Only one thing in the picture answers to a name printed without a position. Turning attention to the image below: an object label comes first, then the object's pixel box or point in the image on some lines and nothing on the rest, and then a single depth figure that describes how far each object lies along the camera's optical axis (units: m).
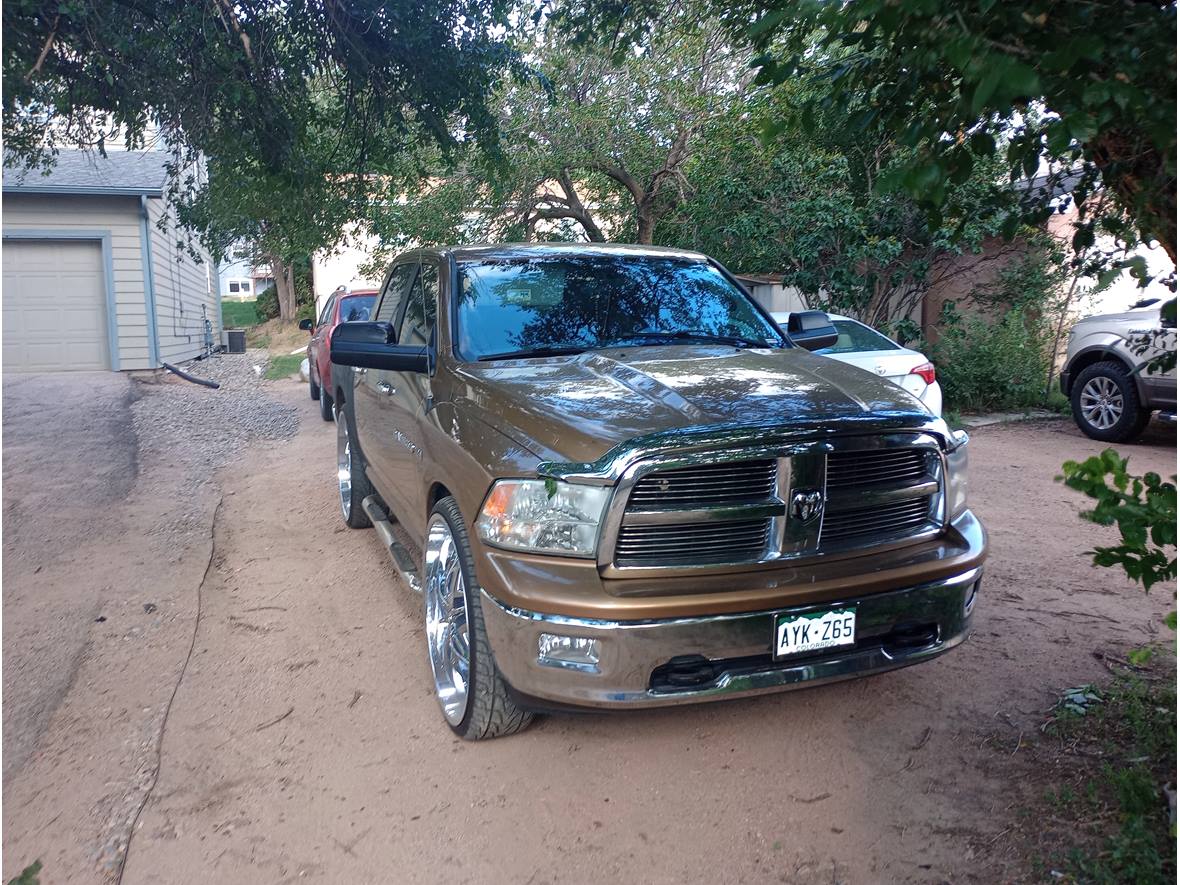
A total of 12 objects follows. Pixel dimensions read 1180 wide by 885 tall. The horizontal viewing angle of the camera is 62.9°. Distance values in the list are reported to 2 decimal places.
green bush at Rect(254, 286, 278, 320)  39.88
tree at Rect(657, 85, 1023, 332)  11.41
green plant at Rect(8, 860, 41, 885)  2.03
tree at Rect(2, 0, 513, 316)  6.83
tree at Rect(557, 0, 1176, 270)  2.20
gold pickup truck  3.15
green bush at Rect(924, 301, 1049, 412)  12.09
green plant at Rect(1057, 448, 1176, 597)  2.46
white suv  9.59
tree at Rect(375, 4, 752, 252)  13.41
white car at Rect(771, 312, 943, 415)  8.34
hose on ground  16.09
